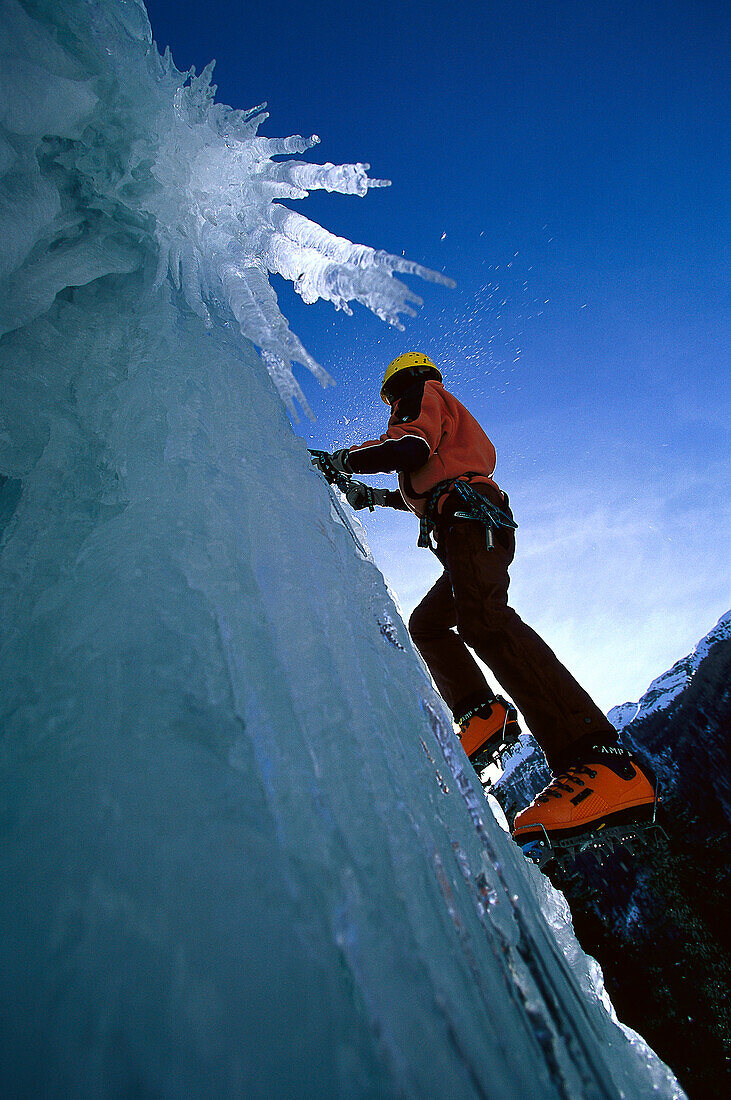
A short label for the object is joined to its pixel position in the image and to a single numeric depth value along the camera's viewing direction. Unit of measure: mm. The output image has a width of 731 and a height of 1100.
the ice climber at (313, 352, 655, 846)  1539
